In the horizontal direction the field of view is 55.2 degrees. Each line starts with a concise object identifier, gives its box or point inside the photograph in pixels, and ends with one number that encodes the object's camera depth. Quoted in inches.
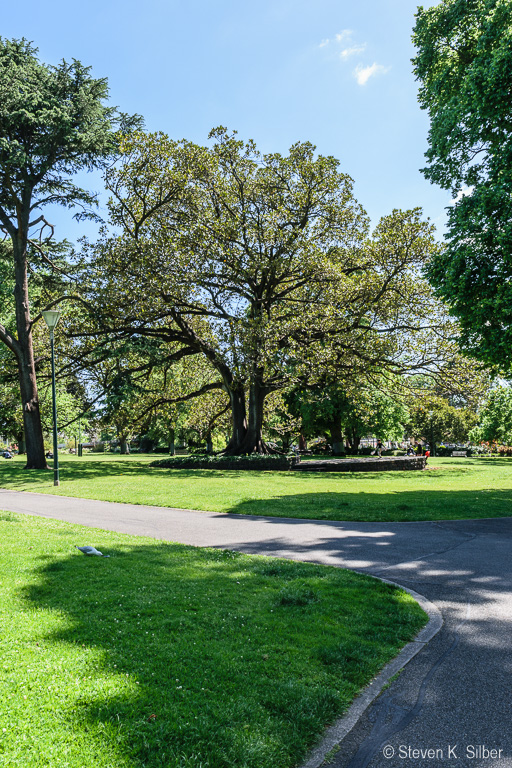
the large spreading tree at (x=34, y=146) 908.6
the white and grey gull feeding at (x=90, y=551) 287.3
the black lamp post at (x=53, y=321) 703.1
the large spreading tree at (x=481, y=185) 530.6
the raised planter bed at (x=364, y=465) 1111.6
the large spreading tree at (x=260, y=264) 1010.7
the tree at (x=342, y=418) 1678.2
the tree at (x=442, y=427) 2687.7
